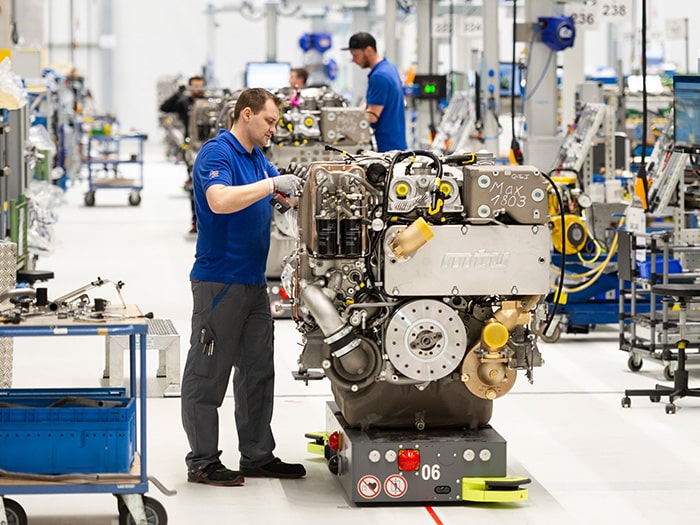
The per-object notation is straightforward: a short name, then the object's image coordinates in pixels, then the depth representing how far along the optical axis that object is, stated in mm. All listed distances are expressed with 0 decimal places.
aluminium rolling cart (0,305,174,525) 6591
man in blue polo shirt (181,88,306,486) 8095
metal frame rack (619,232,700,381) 11585
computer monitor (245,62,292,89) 21049
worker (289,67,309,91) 22832
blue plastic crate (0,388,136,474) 6992
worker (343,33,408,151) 14883
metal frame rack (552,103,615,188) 15303
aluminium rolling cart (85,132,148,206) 30334
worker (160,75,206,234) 26161
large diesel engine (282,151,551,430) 7676
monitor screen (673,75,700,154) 11739
